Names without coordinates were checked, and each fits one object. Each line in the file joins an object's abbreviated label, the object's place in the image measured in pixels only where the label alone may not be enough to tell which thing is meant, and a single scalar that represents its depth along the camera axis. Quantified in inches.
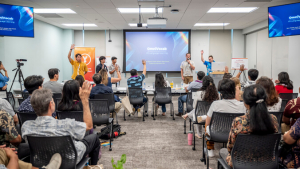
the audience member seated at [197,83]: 178.7
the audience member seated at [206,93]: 122.6
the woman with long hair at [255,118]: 60.9
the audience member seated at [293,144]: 61.7
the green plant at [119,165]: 34.7
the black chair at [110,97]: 151.3
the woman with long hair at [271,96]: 103.6
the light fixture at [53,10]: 251.1
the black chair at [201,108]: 119.7
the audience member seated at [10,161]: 56.3
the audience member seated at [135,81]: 206.1
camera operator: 206.6
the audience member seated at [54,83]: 146.0
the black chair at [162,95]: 200.2
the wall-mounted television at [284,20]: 188.2
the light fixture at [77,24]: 342.6
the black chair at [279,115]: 87.4
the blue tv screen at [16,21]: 187.2
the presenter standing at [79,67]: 239.8
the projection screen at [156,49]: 385.4
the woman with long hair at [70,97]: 95.9
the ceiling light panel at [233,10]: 251.5
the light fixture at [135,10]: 252.9
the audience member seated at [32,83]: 104.4
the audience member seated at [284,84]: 148.4
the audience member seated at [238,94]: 104.9
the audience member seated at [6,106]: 90.4
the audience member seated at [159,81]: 204.8
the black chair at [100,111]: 129.2
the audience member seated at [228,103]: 95.5
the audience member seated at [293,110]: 82.1
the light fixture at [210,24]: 345.3
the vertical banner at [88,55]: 375.4
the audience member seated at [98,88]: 154.9
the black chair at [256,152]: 63.0
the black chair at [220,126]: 91.5
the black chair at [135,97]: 199.6
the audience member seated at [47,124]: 64.8
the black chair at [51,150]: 62.9
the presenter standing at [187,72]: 310.5
